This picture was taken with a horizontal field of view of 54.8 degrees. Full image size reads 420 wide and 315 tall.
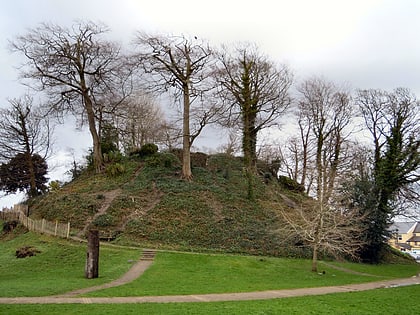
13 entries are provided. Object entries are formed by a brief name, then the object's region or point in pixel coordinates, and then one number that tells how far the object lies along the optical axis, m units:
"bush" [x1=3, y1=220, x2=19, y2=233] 33.62
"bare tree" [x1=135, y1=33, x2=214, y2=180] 34.72
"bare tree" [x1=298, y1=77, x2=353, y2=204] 38.81
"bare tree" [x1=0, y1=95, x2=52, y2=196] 39.88
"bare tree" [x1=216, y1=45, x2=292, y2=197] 36.00
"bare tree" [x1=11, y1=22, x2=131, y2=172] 34.28
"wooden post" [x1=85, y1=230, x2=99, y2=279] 17.99
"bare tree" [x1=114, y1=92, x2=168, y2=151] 39.66
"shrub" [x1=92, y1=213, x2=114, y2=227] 28.50
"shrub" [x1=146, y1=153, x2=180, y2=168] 40.09
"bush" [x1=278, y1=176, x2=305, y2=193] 43.81
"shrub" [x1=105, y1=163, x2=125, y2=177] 37.75
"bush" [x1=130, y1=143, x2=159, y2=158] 42.84
